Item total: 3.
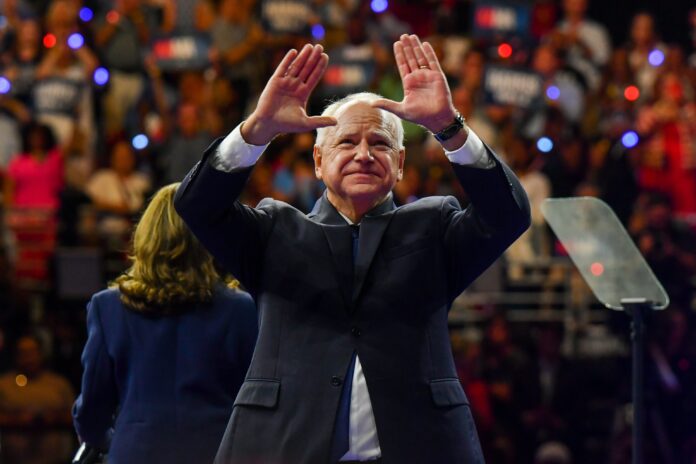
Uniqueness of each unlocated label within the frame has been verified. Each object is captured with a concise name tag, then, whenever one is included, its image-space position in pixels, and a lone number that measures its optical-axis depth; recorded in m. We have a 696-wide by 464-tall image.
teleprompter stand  9.37
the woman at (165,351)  8.54
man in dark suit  6.49
